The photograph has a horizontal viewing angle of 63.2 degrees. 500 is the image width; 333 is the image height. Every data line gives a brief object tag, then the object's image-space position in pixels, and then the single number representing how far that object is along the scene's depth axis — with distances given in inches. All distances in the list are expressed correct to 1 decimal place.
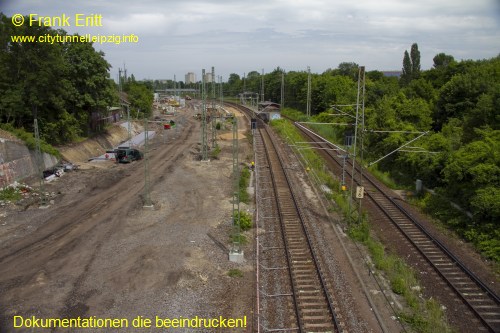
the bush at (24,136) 1167.2
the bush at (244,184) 997.8
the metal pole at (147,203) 920.8
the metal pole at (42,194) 943.1
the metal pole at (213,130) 1576.0
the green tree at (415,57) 3206.2
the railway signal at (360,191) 778.2
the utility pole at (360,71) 774.1
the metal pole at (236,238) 663.4
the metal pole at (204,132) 1389.3
